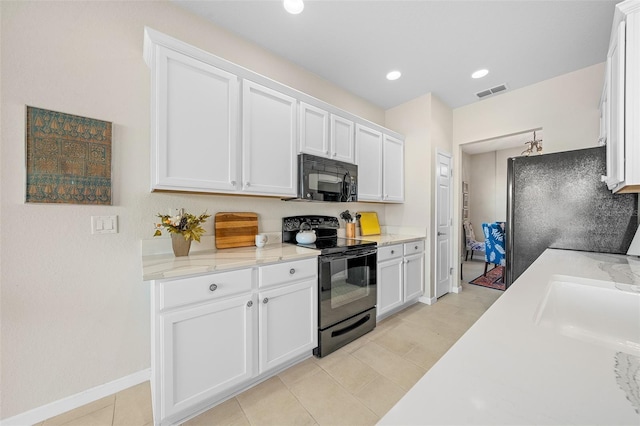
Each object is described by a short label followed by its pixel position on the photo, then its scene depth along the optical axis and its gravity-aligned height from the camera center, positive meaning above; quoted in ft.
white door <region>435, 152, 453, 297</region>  10.78 -0.54
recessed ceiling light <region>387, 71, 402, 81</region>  8.82 +5.09
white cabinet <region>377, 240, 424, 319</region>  8.43 -2.42
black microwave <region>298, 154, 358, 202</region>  7.25 +1.06
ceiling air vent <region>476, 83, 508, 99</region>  9.72 +5.02
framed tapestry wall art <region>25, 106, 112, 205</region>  4.55 +1.08
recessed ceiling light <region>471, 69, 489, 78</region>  8.70 +5.06
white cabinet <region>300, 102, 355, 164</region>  7.42 +2.58
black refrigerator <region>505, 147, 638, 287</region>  5.72 +0.07
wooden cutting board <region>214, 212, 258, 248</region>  6.61 -0.48
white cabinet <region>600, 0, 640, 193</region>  3.88 +1.95
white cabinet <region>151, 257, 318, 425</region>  4.29 -2.47
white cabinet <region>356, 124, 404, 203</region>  9.33 +1.93
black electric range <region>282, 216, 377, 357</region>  6.54 -2.20
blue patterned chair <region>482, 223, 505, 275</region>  12.61 -1.70
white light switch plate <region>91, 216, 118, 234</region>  5.10 -0.26
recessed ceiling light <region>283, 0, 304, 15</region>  5.83 +5.08
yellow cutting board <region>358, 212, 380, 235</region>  10.32 -0.52
